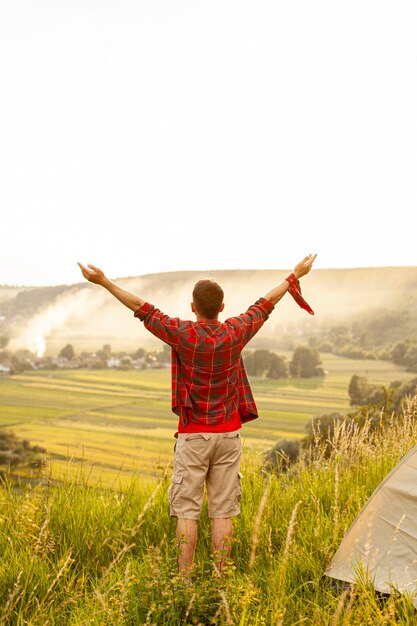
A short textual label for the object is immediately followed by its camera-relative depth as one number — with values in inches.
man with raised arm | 170.1
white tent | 157.2
